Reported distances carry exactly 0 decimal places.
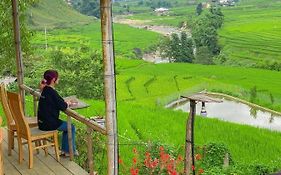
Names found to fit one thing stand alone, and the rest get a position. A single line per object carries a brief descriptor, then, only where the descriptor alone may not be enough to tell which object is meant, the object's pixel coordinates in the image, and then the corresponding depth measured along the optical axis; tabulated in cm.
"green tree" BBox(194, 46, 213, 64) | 4534
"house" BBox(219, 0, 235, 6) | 10011
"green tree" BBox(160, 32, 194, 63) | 4803
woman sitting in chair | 405
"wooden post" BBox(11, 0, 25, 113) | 519
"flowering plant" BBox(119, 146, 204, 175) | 432
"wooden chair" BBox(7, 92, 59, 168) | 403
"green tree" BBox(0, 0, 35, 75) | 997
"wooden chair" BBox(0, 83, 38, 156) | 433
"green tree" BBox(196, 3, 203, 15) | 8000
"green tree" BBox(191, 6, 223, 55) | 5135
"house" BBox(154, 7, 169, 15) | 9625
